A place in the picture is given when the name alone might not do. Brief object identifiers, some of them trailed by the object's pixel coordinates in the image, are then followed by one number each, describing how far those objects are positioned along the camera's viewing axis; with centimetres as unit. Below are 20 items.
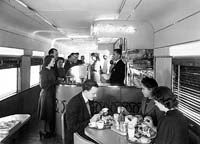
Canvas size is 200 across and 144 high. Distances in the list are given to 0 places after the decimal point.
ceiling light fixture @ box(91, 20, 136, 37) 246
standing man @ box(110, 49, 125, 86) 248
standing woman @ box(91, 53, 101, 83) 478
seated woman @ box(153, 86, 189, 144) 105
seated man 134
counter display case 244
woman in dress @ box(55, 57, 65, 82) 288
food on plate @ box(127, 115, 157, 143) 119
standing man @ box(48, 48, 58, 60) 252
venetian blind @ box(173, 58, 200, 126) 140
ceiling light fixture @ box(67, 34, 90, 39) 504
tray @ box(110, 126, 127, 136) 131
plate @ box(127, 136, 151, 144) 116
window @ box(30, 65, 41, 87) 405
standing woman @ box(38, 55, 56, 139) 230
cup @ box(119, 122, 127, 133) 134
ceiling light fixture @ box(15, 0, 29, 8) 184
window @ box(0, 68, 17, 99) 273
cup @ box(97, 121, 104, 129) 140
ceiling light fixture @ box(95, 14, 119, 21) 262
